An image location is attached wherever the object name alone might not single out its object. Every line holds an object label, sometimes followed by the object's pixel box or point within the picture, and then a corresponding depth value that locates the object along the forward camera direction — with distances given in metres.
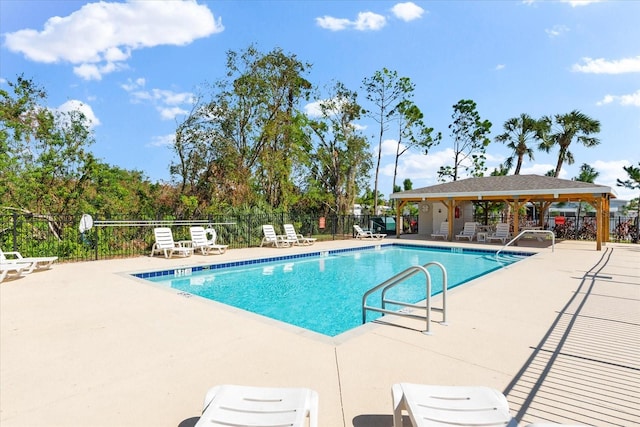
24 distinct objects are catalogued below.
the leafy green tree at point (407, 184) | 46.95
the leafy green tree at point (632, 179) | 21.19
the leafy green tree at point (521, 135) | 27.08
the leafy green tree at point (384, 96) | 27.70
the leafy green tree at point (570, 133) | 25.30
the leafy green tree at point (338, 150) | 27.12
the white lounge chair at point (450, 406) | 2.02
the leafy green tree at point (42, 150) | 13.09
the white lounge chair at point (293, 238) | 15.55
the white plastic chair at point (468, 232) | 18.20
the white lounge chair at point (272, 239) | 14.90
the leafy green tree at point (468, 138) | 31.23
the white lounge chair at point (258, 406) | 2.00
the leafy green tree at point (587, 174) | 34.97
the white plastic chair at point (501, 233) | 17.05
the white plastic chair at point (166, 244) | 11.30
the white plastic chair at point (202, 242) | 12.29
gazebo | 14.96
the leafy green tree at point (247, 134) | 17.03
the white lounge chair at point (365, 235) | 19.56
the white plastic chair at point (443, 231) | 19.48
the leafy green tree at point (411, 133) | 28.39
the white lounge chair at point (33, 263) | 7.85
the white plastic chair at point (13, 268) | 7.33
